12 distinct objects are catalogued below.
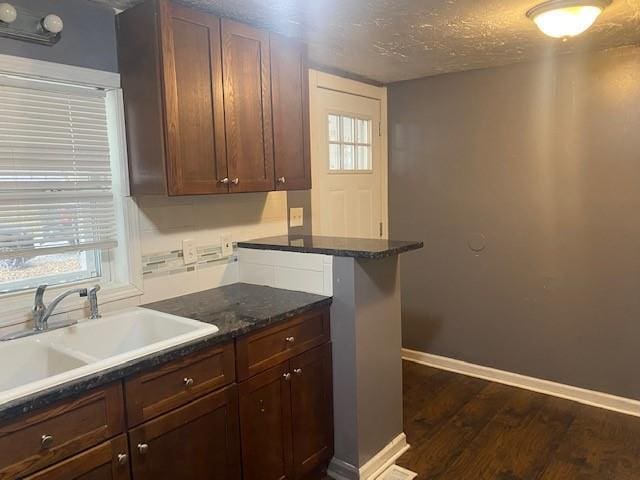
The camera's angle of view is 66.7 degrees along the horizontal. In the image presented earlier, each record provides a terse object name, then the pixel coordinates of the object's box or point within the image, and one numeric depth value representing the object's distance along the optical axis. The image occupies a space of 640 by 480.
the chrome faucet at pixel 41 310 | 1.73
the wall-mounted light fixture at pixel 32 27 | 1.68
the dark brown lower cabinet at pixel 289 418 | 1.90
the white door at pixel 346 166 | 3.11
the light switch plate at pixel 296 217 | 2.89
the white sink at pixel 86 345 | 1.45
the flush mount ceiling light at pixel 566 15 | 1.97
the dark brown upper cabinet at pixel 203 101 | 1.91
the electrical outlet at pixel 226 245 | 2.49
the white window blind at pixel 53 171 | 1.76
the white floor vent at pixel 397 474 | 2.31
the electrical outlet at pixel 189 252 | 2.32
